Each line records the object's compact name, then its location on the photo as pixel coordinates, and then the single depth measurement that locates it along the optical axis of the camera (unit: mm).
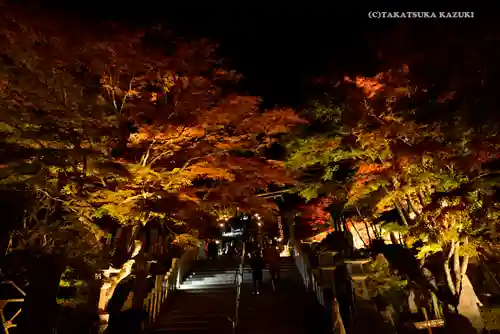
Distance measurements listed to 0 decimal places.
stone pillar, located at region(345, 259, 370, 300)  8160
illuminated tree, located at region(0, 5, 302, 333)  8367
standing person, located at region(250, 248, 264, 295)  12727
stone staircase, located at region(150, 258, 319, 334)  10121
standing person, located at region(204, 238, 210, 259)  21359
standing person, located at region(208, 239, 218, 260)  21109
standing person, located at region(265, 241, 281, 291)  13352
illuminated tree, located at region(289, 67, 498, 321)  9758
